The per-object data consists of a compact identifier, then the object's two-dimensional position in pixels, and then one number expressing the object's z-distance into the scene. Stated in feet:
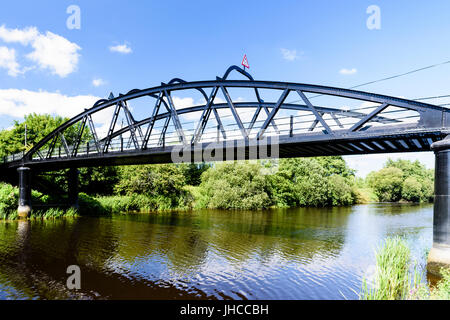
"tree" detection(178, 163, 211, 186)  205.98
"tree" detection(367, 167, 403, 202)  233.29
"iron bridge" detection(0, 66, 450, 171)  41.73
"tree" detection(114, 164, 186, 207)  132.05
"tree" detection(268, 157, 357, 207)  175.42
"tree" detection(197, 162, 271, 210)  145.79
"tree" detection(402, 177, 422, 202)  231.09
